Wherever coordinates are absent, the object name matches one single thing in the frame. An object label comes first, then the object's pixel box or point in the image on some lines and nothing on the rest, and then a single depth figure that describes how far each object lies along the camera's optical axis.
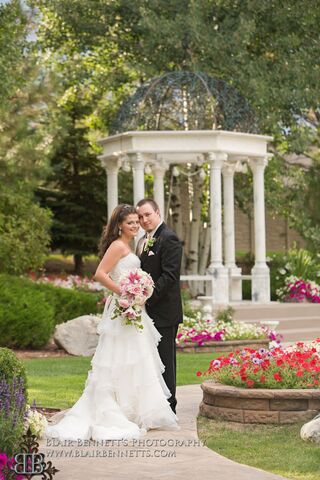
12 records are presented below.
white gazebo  19.42
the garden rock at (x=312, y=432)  7.94
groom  8.77
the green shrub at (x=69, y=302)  17.98
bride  8.35
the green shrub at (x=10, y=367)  7.34
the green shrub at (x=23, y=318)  16.20
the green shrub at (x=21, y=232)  24.22
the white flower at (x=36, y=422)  7.82
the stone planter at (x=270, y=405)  8.70
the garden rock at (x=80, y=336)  15.95
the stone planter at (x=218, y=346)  16.27
